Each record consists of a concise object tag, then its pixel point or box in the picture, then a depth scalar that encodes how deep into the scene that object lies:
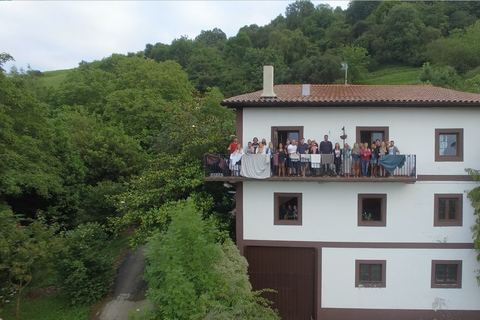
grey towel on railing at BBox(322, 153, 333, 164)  15.22
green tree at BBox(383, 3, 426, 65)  70.38
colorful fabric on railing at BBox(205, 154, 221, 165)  15.98
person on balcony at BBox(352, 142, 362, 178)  15.23
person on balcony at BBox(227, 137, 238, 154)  16.08
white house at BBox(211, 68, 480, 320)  16.02
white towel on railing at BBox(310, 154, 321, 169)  15.23
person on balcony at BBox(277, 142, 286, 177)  15.47
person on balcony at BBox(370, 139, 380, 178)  15.35
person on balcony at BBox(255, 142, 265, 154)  15.53
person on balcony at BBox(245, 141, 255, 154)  15.77
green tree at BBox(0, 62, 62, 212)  20.11
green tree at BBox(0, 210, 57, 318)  15.88
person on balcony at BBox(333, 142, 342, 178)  15.40
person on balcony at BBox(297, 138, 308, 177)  15.48
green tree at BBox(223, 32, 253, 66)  75.88
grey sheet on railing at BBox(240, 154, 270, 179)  15.41
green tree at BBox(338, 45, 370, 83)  62.12
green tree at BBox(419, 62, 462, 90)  43.01
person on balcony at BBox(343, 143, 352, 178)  15.33
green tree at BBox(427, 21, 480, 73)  54.44
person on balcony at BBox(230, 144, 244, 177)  15.64
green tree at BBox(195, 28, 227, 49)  107.18
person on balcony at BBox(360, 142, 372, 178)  15.15
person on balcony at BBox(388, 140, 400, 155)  15.45
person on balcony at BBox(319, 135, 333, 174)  15.53
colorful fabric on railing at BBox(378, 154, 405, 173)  14.91
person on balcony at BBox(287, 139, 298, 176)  15.45
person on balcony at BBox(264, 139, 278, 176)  15.53
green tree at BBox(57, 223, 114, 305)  17.52
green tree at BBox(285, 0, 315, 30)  101.75
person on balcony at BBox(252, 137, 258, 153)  15.90
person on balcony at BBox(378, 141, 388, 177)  15.27
